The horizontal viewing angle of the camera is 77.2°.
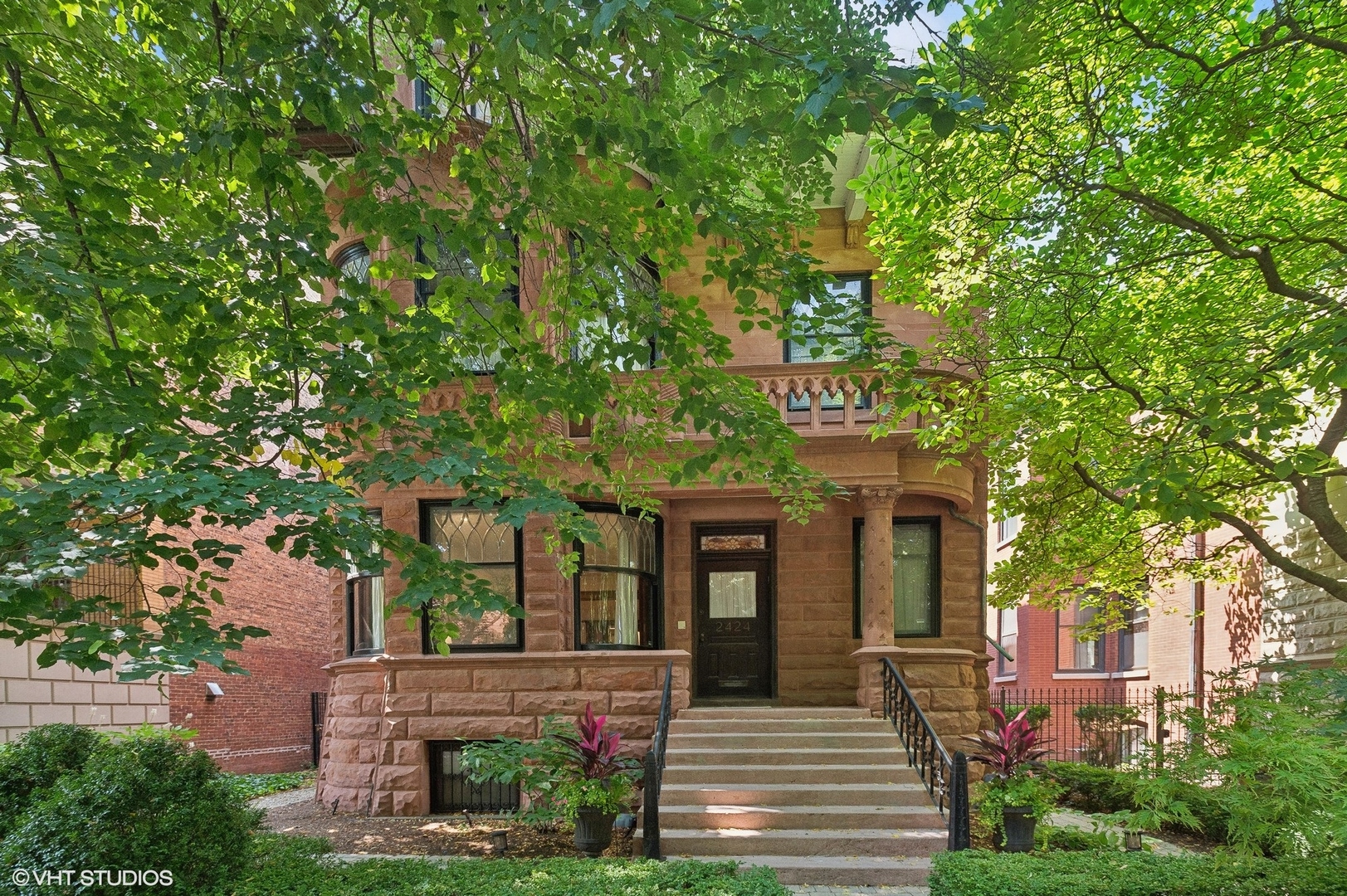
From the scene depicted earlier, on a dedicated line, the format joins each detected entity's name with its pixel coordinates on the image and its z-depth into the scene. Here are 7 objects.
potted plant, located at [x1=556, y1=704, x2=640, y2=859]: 8.92
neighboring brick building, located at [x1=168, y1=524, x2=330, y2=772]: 16.17
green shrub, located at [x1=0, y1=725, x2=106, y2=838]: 7.16
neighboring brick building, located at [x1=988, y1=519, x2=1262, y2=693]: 13.72
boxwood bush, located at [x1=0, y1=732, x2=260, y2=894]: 5.59
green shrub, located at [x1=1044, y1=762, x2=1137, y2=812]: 11.50
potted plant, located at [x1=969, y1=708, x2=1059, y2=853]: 8.80
